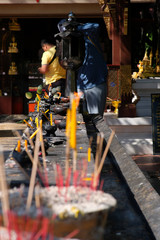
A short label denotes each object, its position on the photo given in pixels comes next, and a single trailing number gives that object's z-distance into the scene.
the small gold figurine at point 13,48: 14.89
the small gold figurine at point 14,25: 14.64
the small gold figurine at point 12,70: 14.90
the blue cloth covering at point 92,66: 7.95
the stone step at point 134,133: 8.98
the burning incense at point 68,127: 1.46
